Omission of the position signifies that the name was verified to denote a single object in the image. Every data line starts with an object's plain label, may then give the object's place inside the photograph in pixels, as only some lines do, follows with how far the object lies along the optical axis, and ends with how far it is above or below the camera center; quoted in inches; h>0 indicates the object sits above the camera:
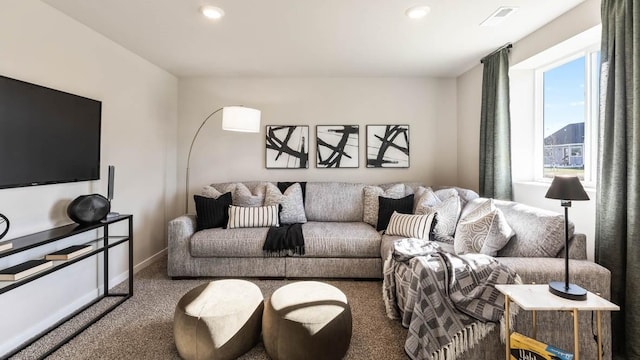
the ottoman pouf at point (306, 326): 63.9 -34.1
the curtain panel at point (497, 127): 114.8 +22.3
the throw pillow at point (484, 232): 79.4 -15.0
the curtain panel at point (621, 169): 66.6 +3.4
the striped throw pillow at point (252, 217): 122.8 -16.9
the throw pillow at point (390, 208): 126.4 -12.6
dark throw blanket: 113.7 -25.9
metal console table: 66.6 -23.5
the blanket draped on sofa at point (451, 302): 62.1 -27.6
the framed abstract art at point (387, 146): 154.9 +18.5
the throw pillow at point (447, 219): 108.7 -14.7
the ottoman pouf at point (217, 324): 65.0 -34.4
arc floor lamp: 123.7 +26.1
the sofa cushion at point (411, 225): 109.3 -18.0
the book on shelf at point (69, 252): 75.6 -21.1
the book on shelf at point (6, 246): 62.5 -15.8
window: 90.4 +23.1
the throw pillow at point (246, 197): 131.6 -8.8
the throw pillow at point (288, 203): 132.0 -11.4
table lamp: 55.5 -3.1
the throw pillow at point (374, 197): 134.3 -8.2
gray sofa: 80.0 -23.9
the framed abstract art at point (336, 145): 154.7 +18.7
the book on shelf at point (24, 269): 63.3 -22.0
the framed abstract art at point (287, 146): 154.5 +17.7
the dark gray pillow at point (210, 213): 123.0 -15.4
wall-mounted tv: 70.2 +11.4
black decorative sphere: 84.0 -9.9
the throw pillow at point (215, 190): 135.0 -6.1
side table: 51.8 -22.7
